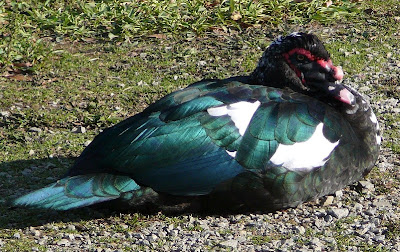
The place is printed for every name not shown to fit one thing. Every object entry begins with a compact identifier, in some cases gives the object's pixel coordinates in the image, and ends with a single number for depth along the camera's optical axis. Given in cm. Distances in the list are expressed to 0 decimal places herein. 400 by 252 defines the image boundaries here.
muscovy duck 1003
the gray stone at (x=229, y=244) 968
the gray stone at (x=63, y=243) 980
